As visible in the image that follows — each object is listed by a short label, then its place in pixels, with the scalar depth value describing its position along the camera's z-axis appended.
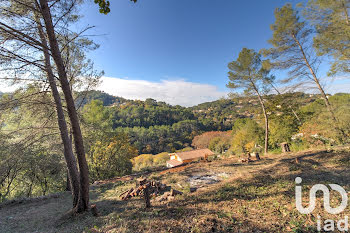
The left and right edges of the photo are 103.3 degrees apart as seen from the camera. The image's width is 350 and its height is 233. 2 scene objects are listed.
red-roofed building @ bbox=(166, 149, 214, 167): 25.77
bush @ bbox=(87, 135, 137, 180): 12.62
